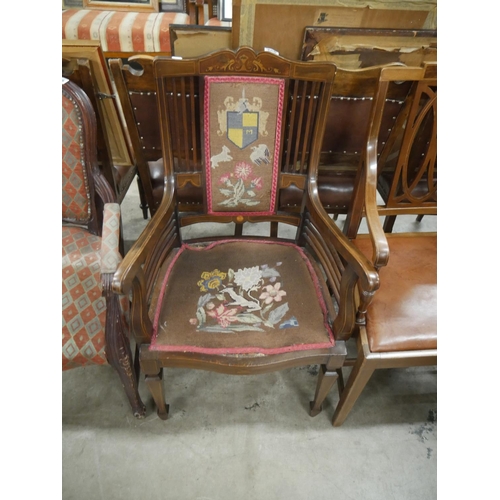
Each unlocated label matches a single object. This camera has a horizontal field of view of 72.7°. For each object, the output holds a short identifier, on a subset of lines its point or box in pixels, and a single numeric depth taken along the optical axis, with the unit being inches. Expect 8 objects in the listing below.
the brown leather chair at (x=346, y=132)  45.8
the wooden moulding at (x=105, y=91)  44.9
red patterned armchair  40.0
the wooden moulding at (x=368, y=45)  59.8
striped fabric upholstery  126.0
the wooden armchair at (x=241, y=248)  37.9
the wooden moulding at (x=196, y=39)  56.7
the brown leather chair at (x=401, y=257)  39.3
